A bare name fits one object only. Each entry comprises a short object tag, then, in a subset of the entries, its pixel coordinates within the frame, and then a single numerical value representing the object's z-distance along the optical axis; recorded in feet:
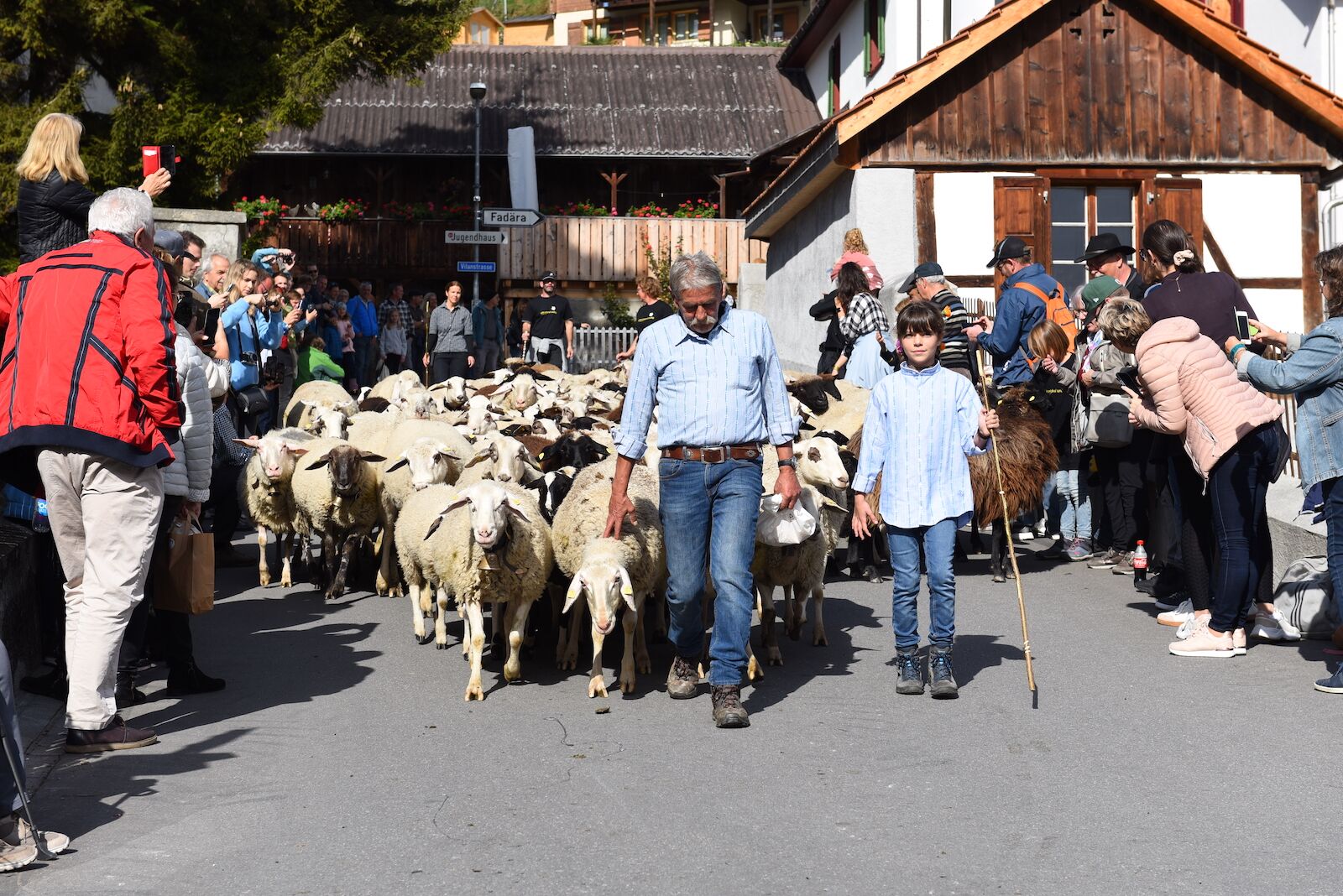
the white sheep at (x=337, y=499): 31.50
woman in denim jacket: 21.76
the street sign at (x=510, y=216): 66.49
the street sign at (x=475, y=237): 67.62
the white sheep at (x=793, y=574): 25.03
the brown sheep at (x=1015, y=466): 32.53
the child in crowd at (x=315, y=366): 50.29
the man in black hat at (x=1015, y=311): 34.63
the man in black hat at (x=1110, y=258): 34.17
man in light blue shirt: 20.72
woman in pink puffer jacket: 24.07
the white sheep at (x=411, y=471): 31.04
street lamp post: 75.05
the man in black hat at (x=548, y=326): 68.85
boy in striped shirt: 22.11
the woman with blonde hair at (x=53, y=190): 22.81
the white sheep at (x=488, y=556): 22.94
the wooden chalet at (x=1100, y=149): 61.62
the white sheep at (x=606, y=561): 21.54
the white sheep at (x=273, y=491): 32.78
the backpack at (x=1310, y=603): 25.45
